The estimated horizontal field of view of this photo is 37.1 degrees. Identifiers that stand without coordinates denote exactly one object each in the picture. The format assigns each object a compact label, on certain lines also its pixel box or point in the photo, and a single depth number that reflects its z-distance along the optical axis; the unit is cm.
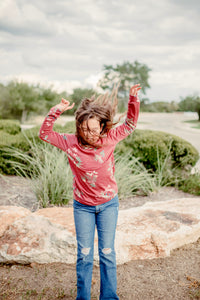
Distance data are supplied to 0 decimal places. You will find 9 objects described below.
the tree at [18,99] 2006
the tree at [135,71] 3803
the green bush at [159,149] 549
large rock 276
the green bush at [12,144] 545
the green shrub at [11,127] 791
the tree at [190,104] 2938
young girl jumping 204
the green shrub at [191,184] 518
